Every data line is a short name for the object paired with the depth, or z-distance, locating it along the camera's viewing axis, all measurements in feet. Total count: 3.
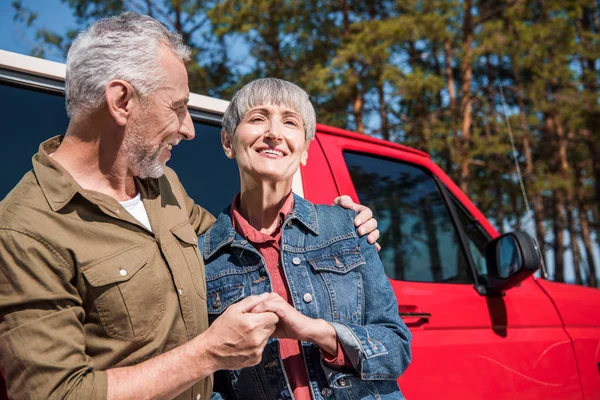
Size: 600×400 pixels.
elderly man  4.55
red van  6.44
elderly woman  6.05
